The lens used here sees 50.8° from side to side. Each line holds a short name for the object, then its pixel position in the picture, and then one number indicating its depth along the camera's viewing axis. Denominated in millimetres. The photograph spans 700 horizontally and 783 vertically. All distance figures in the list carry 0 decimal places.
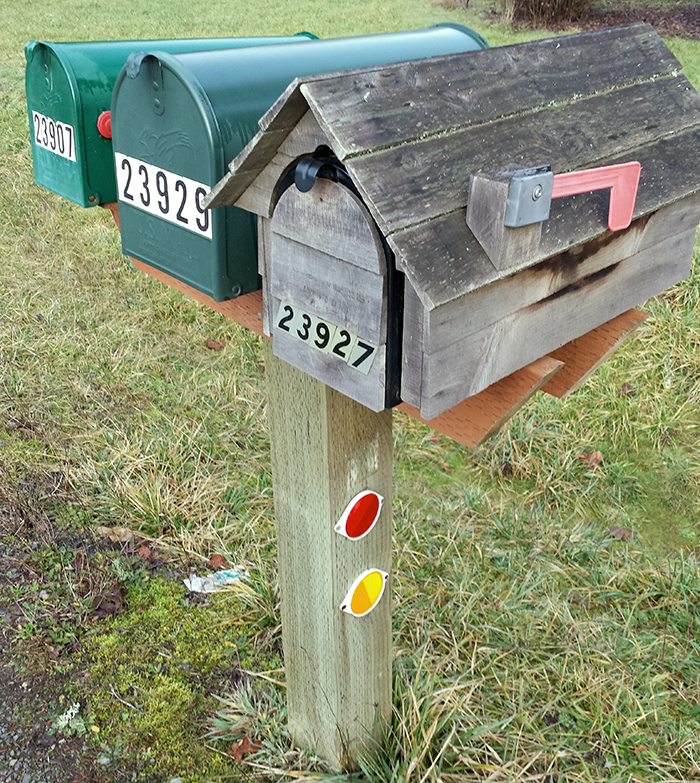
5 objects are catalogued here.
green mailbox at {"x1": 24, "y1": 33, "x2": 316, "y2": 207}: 1865
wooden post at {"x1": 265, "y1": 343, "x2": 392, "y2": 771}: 1434
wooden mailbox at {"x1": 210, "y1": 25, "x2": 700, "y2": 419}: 929
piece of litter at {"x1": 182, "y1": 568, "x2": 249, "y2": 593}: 2549
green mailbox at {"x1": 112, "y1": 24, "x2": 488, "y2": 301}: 1366
